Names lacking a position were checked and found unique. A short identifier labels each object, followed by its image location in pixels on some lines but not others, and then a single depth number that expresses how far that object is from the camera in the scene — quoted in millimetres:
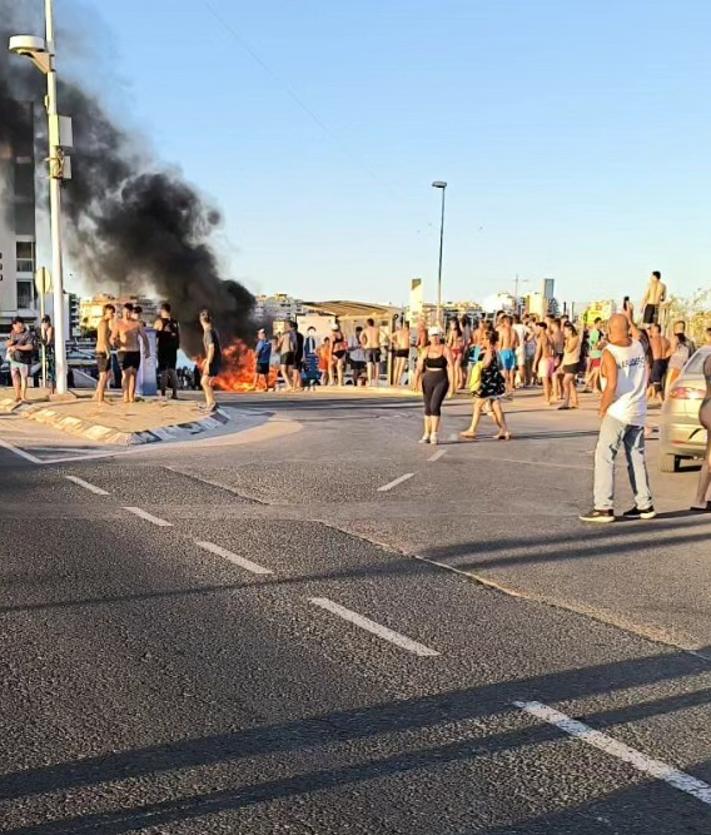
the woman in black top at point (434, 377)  12414
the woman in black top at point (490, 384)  12977
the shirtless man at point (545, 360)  19094
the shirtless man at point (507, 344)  20500
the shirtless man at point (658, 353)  17469
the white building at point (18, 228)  32656
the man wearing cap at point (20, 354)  16109
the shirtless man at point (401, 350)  23641
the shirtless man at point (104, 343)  15492
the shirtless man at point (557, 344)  19344
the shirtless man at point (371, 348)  24750
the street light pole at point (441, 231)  39531
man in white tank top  7840
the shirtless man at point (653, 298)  18781
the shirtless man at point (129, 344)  14984
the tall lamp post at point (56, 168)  16609
